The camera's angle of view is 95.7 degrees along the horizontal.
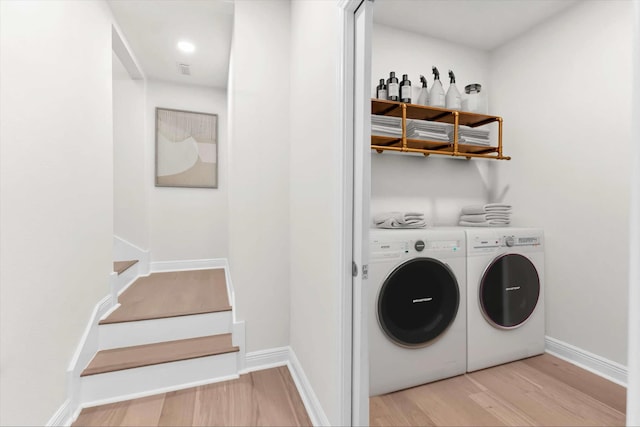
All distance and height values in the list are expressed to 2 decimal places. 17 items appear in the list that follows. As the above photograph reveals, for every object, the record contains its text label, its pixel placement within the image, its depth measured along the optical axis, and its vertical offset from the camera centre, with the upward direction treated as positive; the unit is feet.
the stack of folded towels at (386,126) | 6.31 +1.84
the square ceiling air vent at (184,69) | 9.69 +4.75
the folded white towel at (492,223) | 7.19 -0.36
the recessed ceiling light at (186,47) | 8.38 +4.75
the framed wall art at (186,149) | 10.86 +2.26
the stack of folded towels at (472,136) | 7.25 +1.86
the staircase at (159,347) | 5.50 -3.03
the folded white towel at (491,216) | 7.25 -0.18
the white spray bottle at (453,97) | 7.22 +2.79
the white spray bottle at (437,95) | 7.07 +2.80
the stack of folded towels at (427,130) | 6.73 +1.85
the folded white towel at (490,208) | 7.27 +0.03
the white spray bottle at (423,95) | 7.21 +2.84
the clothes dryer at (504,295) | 6.11 -1.89
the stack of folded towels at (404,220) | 6.14 -0.25
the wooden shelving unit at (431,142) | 6.45 +1.72
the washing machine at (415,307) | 5.35 -1.90
